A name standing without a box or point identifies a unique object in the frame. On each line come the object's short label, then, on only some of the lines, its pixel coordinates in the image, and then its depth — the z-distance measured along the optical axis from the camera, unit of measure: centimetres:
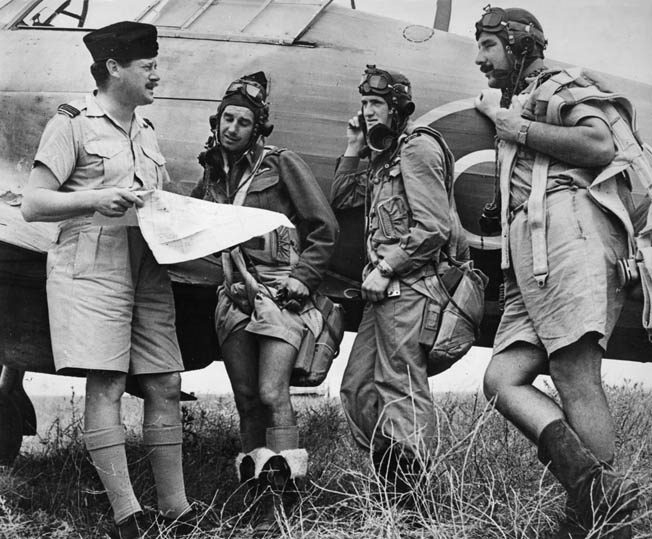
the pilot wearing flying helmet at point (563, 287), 420
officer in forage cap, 436
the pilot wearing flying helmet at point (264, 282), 472
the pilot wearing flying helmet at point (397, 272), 464
